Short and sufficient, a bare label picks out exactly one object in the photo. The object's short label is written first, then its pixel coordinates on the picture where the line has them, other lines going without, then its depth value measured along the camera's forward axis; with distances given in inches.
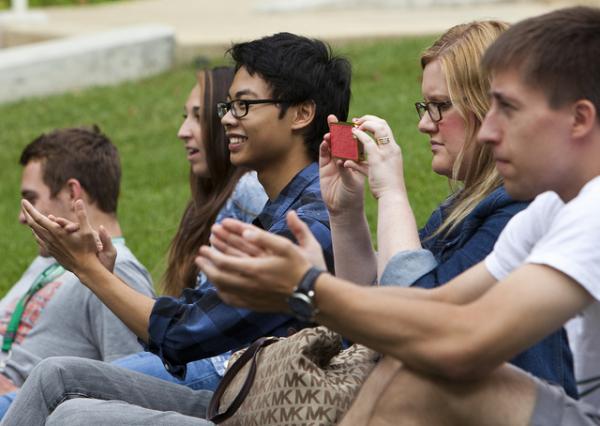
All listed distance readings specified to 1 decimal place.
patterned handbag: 241.1
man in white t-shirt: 202.9
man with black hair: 291.0
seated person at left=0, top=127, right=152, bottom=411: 370.7
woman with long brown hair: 395.8
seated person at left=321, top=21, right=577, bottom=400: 264.5
